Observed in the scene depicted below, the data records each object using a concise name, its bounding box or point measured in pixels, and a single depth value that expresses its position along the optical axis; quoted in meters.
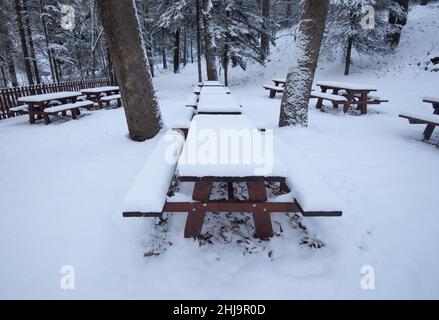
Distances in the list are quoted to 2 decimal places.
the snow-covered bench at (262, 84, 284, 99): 12.27
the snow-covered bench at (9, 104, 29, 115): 9.52
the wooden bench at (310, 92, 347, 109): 8.91
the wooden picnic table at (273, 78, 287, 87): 13.25
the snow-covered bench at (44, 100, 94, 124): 8.55
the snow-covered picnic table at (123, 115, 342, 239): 2.23
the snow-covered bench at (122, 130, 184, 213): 2.15
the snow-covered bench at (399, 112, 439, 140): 5.59
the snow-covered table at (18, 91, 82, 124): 8.60
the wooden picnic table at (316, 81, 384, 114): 8.70
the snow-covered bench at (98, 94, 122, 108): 11.65
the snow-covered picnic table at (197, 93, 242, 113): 4.93
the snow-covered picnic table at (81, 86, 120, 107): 11.55
